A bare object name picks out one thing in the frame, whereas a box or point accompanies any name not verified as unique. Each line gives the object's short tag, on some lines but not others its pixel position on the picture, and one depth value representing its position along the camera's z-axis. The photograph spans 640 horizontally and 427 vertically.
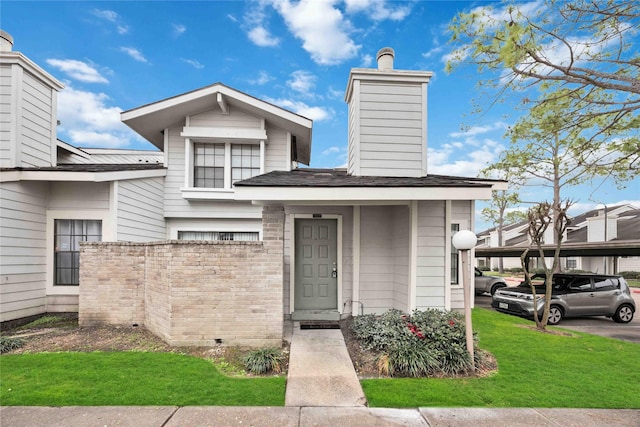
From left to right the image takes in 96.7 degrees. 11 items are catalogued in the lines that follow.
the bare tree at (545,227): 6.46
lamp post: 4.23
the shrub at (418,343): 4.02
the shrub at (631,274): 21.75
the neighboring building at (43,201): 6.05
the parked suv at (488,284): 12.45
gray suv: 7.90
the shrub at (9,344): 4.65
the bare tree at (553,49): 5.52
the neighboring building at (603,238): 9.96
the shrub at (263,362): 4.02
